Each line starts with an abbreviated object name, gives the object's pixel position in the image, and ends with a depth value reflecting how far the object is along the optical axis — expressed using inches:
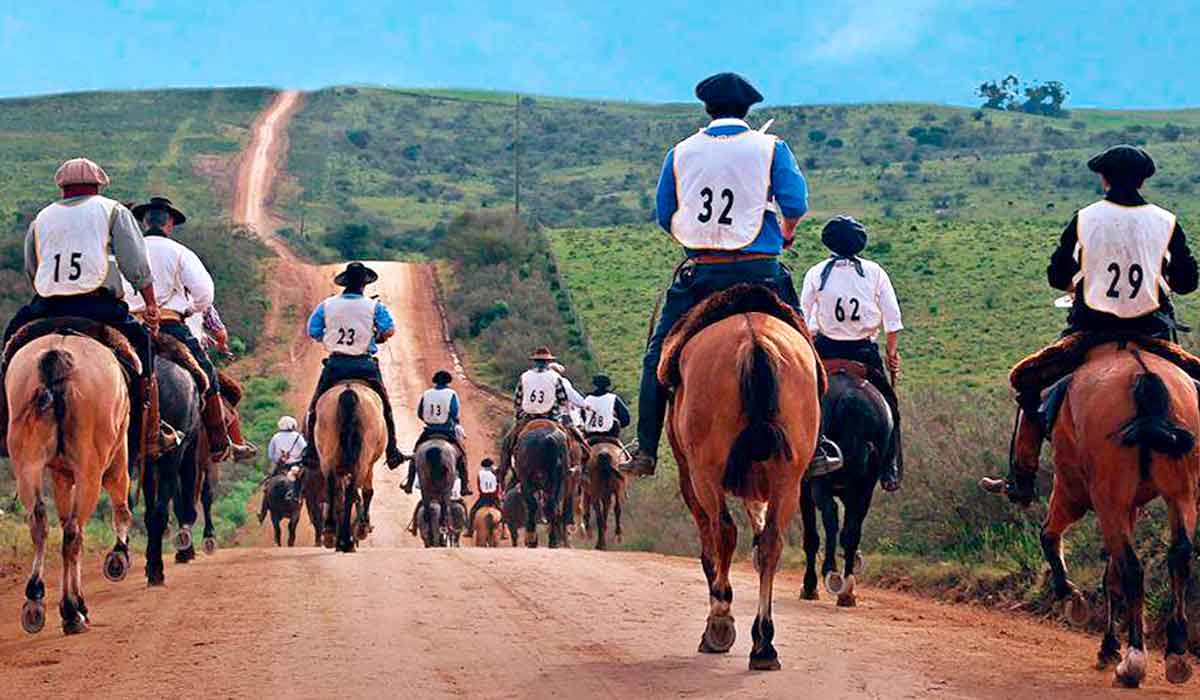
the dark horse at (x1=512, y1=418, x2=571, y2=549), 1036.5
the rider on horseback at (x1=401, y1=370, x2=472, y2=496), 1028.5
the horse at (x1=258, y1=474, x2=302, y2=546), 1127.0
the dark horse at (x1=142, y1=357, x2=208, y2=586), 587.5
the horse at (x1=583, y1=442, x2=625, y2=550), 1117.1
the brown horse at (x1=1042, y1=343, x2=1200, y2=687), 387.9
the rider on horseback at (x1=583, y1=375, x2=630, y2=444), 1131.9
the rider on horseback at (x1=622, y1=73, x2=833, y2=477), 438.3
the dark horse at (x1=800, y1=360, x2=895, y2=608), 568.7
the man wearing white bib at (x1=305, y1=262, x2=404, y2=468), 761.6
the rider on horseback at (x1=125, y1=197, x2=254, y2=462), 626.5
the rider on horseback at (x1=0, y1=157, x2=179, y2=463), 490.9
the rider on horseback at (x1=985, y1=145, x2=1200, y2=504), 426.6
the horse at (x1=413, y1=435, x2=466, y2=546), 1011.3
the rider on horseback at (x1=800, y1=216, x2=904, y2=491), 592.1
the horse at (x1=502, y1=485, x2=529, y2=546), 1152.2
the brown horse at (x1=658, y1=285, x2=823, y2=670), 392.5
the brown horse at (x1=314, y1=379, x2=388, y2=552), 738.2
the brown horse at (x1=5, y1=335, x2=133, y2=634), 448.8
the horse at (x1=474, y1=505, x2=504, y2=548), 1232.2
